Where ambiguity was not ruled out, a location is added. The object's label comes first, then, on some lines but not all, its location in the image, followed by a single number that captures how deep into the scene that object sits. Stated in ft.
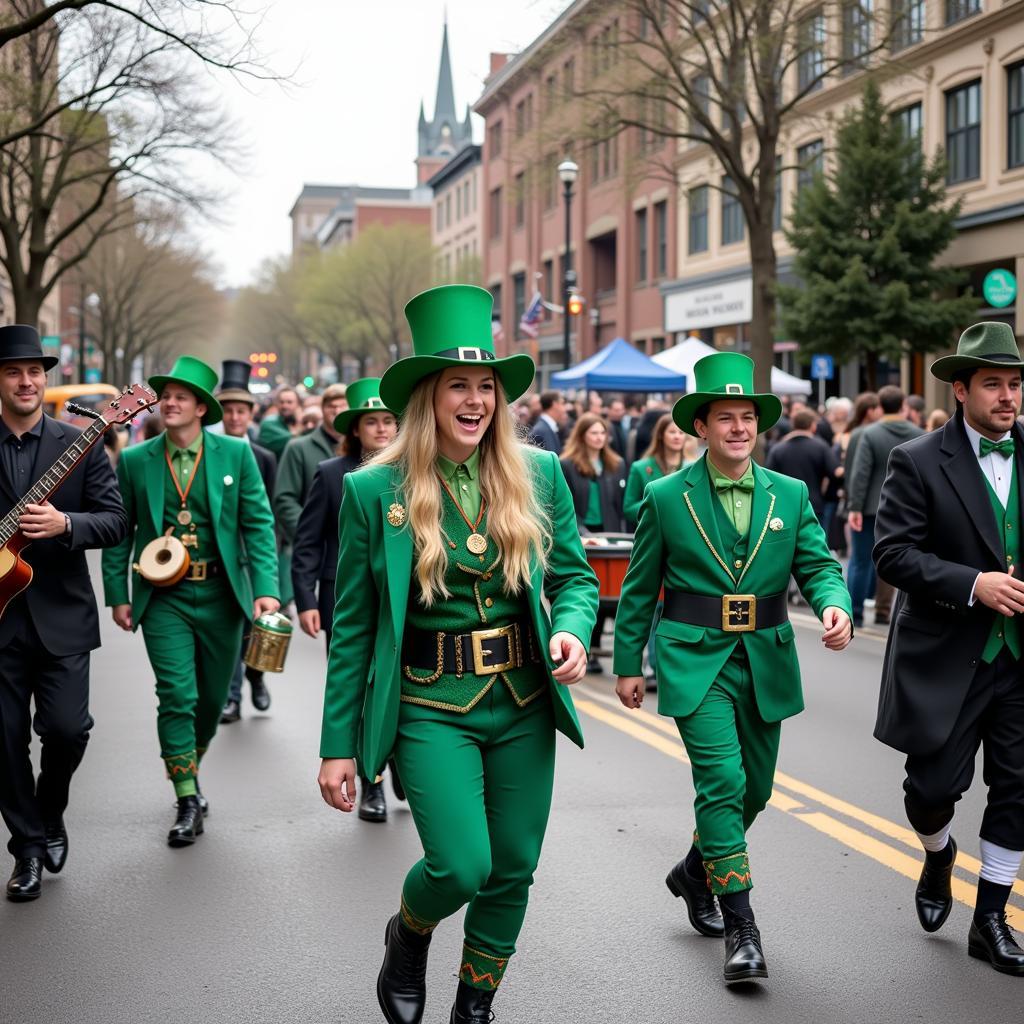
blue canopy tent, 82.43
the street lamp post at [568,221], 98.49
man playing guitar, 19.97
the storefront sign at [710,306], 128.21
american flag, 120.16
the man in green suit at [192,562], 22.86
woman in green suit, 13.62
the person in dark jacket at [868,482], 44.55
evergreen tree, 88.94
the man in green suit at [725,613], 16.81
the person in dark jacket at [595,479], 39.22
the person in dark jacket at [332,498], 25.26
